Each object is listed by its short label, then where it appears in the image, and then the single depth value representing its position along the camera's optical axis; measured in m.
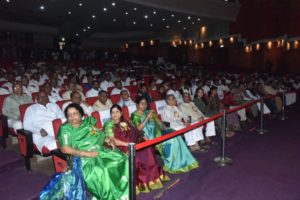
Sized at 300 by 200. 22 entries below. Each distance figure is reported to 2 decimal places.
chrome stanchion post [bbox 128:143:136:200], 1.95
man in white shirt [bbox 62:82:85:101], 4.48
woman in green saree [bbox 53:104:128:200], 2.22
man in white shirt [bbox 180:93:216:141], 4.05
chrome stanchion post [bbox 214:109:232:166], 3.36
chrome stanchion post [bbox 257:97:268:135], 4.69
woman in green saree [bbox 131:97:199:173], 3.05
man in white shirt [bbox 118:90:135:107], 4.25
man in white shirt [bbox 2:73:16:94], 4.92
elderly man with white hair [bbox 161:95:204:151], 3.66
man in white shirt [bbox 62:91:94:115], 3.55
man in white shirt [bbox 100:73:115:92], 6.27
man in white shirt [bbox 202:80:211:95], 6.32
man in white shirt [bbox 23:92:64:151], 2.94
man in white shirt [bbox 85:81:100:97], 4.98
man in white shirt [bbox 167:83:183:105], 5.12
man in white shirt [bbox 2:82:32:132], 3.47
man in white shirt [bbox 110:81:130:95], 5.27
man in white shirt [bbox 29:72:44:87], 5.65
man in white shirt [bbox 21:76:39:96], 4.66
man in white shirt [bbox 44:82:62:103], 4.23
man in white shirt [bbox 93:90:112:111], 3.93
